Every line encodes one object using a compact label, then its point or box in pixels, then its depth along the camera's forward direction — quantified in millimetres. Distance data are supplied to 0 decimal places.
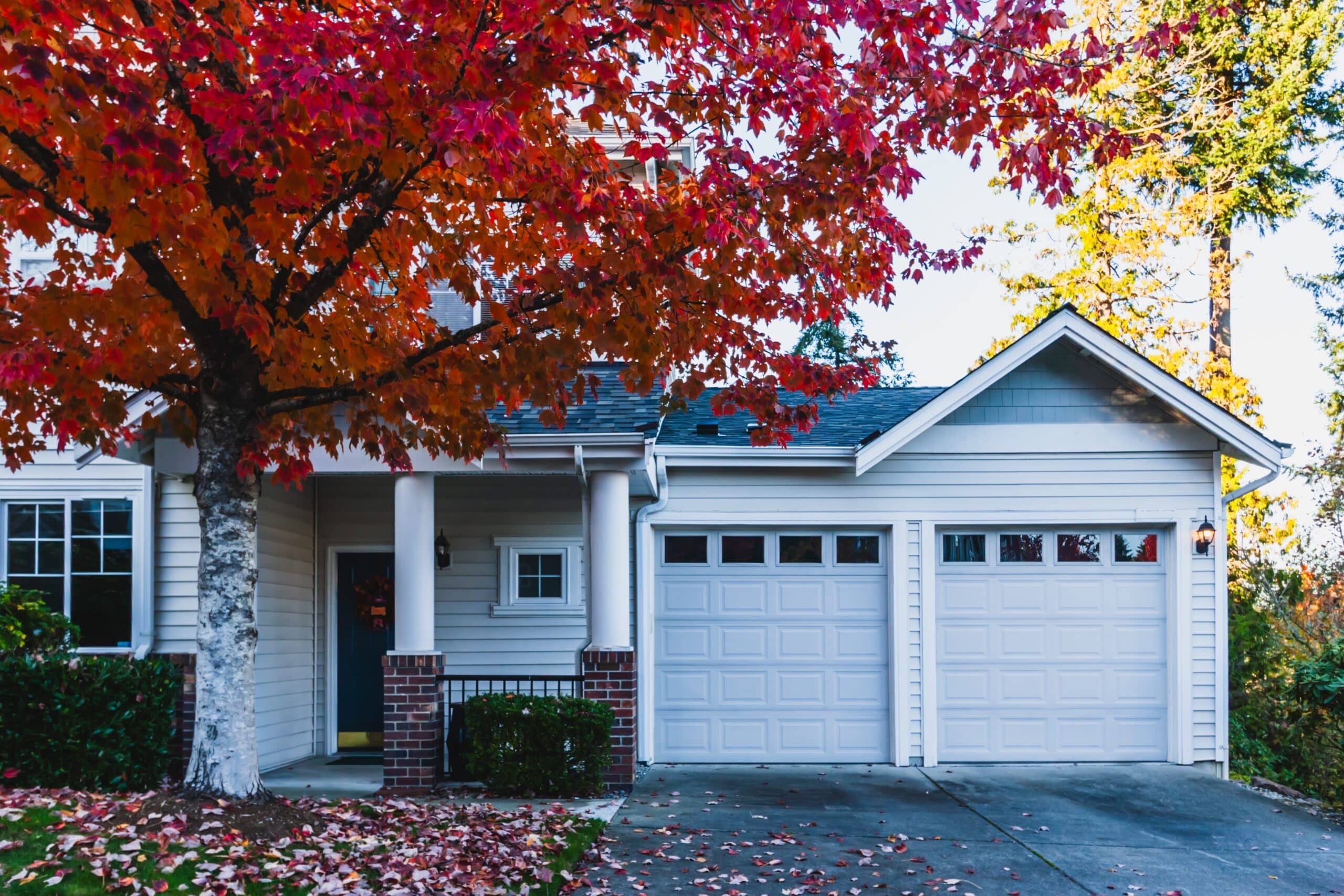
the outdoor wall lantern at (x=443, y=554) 12297
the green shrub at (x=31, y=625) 10180
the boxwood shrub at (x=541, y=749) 9836
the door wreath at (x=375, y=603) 12625
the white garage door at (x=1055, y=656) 12172
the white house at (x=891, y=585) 12078
